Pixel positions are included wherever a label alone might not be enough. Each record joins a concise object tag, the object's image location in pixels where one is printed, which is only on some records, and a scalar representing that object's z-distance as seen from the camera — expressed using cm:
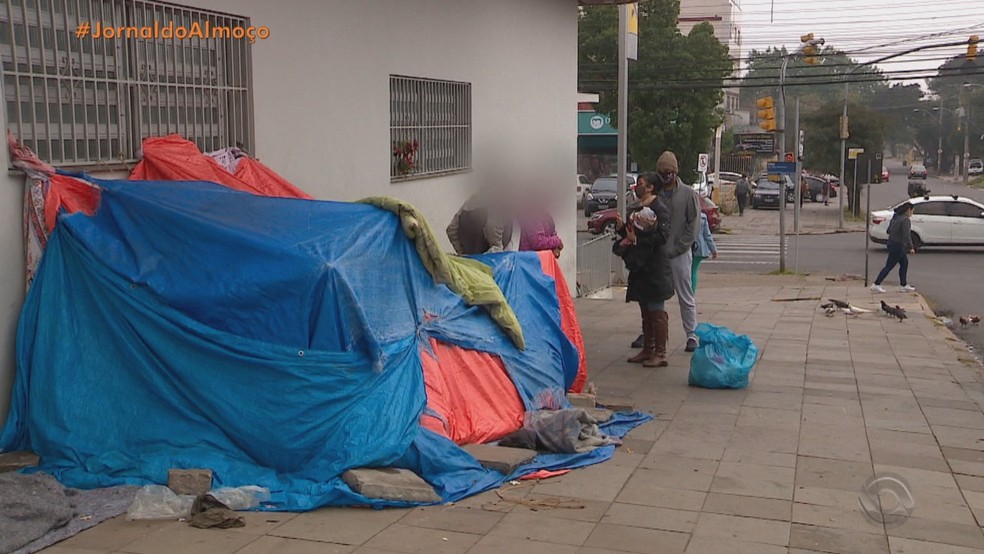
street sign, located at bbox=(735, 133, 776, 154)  4269
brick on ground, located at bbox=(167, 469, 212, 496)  502
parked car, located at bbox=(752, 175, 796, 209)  4753
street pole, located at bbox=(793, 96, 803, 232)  3052
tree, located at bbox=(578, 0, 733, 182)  3872
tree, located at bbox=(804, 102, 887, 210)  4538
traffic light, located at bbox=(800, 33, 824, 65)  2662
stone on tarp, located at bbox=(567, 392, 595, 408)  741
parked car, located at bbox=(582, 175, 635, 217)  3766
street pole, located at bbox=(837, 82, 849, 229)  3747
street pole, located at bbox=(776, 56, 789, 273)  2355
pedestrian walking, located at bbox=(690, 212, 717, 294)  1189
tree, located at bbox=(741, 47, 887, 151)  7425
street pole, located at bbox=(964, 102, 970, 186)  8062
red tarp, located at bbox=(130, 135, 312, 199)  641
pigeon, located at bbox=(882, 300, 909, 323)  1410
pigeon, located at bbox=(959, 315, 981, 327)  1523
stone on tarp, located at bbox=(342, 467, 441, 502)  507
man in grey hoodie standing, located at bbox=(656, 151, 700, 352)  947
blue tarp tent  521
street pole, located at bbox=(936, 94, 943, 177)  10078
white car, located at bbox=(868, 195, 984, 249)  2684
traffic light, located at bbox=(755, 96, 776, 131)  2619
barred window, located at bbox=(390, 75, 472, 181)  997
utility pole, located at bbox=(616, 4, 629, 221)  1717
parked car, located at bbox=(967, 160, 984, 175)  8541
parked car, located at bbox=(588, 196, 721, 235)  2862
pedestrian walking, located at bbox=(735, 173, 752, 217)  4445
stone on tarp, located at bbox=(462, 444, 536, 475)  570
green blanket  620
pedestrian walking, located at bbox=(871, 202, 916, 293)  1788
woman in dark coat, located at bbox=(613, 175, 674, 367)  909
